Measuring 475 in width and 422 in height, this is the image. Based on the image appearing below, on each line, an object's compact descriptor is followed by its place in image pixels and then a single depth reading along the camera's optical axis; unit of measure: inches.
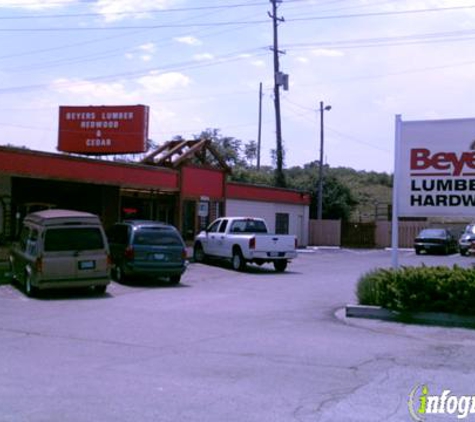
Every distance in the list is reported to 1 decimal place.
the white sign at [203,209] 1245.6
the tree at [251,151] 3289.9
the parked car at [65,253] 636.1
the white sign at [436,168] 576.1
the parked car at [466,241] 1526.9
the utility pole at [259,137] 2685.5
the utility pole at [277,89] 1779.0
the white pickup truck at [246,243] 965.8
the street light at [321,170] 1840.2
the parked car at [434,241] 1598.2
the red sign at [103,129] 1398.9
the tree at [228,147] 3006.9
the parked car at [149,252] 756.6
